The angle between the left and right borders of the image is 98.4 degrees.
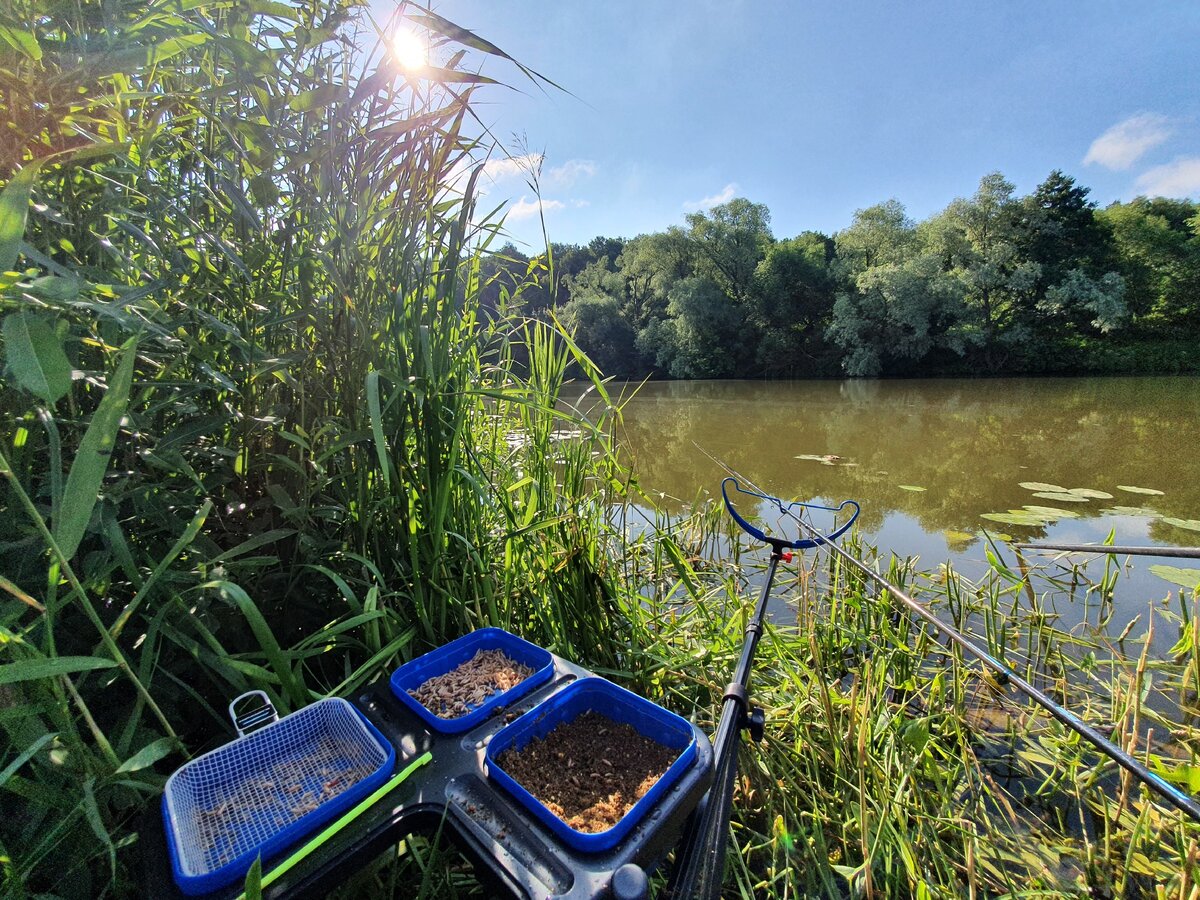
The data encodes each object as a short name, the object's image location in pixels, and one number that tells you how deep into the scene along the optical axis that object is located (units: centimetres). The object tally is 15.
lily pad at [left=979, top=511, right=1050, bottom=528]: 309
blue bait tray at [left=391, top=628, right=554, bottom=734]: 52
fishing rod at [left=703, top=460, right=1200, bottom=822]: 42
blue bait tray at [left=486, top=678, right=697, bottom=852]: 40
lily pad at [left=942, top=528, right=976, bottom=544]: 291
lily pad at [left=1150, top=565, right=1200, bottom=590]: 205
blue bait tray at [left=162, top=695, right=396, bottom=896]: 37
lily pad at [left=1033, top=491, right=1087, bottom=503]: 357
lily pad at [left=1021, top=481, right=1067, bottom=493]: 377
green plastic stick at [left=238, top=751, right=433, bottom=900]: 36
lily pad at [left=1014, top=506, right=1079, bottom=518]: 319
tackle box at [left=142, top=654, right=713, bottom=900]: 36
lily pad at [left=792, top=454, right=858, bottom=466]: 493
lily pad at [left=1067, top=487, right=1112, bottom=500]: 362
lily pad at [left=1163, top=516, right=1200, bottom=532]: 286
